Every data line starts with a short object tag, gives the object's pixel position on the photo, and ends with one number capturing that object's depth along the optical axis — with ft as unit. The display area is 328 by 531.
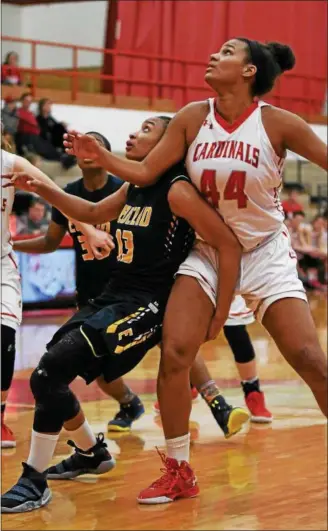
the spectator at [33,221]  46.98
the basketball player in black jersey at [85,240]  20.07
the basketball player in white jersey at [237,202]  15.65
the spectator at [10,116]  53.47
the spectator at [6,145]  19.49
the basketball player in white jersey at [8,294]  18.92
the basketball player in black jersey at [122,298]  16.12
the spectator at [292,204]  62.44
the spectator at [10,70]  60.43
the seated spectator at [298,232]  59.21
